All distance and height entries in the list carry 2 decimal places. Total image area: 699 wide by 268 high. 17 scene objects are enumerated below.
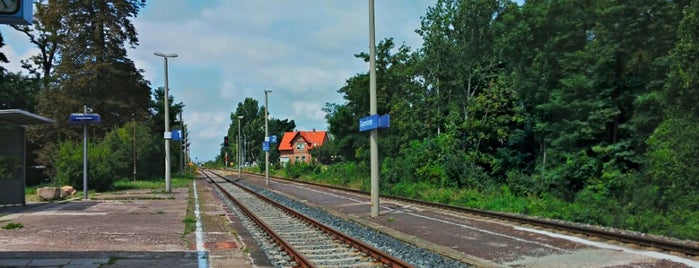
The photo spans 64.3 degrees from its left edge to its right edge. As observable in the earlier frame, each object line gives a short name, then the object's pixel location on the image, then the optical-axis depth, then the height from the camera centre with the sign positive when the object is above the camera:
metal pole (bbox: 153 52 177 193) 32.12 +1.16
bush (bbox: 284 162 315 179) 58.84 -1.27
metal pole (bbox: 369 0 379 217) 17.94 +0.70
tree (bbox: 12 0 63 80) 51.34 +12.50
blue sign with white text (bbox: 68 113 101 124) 25.41 +1.93
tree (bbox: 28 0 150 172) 48.75 +8.25
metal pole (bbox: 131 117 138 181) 44.79 +0.37
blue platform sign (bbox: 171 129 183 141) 34.21 +1.51
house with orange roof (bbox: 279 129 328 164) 126.38 +3.44
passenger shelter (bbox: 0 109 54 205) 21.77 -0.07
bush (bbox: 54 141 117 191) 32.56 -0.37
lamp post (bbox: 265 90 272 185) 44.71 +0.52
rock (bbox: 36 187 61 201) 26.64 -1.57
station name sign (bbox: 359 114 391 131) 17.25 +1.10
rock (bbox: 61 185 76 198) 28.94 -1.62
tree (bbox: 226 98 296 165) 138.75 +7.96
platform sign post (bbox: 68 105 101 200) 25.42 +1.89
